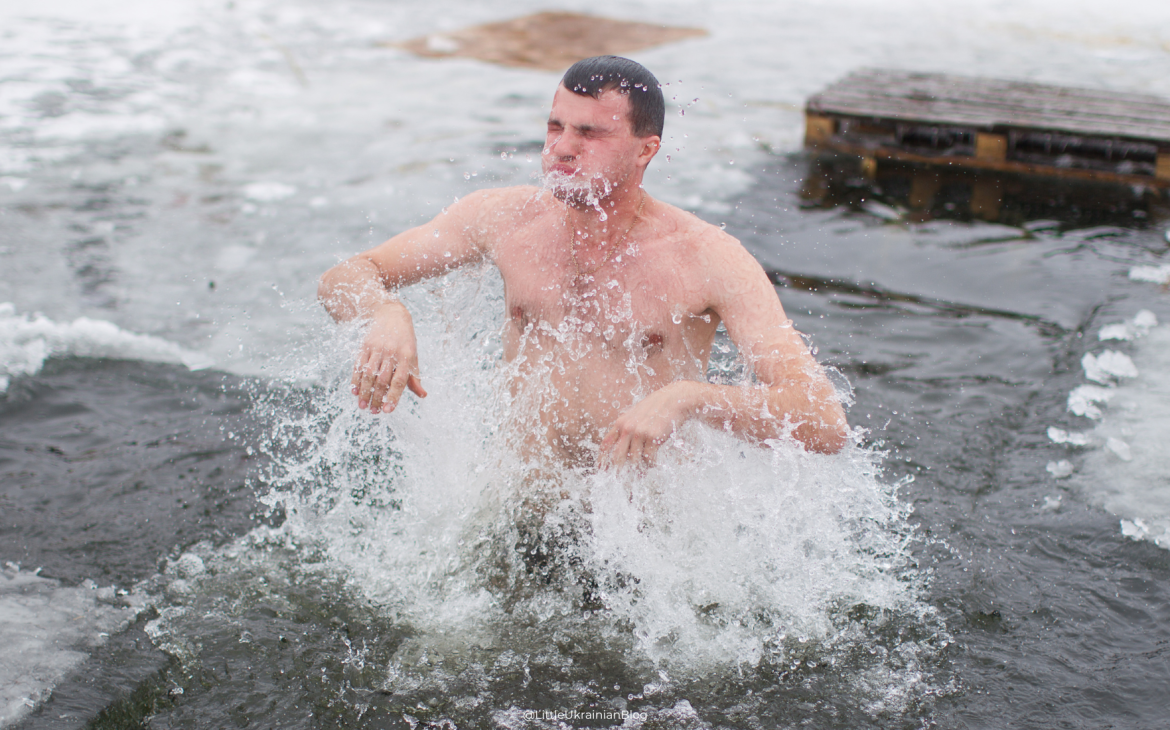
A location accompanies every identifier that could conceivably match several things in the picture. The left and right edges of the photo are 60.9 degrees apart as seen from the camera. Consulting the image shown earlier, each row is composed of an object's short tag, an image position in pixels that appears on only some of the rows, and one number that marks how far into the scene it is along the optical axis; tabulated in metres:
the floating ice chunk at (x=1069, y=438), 4.04
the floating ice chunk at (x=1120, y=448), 3.90
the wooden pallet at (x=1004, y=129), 6.80
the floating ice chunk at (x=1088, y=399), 4.25
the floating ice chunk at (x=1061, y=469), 3.83
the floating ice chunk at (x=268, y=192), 6.69
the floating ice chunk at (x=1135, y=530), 3.44
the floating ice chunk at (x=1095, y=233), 6.21
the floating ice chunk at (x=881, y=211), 6.59
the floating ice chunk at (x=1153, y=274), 5.53
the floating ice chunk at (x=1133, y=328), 4.90
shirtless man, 2.68
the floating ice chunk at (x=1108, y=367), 4.54
